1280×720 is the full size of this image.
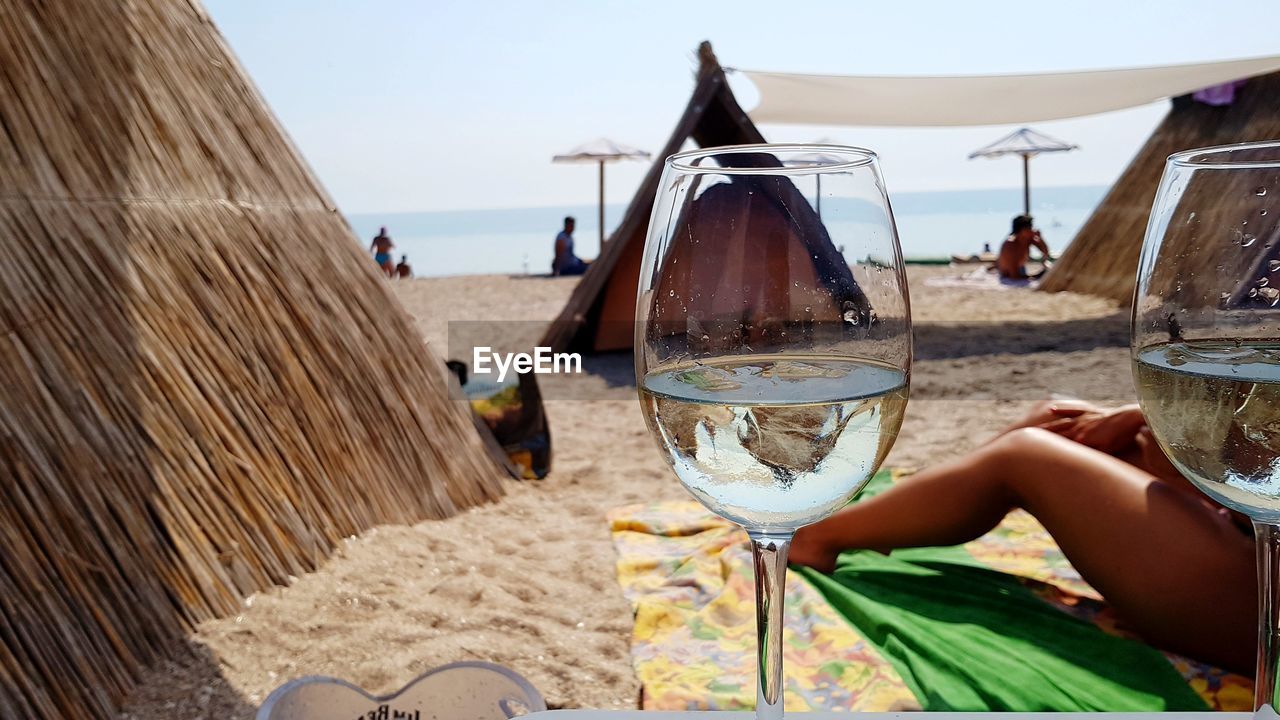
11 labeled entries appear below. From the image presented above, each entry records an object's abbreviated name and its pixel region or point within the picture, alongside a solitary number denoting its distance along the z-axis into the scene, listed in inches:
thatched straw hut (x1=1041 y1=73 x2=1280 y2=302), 338.2
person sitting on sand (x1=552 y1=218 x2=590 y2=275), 535.2
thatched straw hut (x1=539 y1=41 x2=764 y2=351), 267.3
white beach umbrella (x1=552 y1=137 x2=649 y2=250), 683.4
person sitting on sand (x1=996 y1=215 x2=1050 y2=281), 442.3
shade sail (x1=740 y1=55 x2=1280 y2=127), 305.3
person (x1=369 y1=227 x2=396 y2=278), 515.8
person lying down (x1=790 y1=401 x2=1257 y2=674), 79.0
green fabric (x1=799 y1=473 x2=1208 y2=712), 81.0
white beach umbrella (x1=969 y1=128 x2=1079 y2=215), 648.4
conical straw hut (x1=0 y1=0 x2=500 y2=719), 82.6
